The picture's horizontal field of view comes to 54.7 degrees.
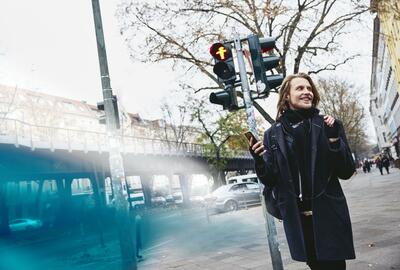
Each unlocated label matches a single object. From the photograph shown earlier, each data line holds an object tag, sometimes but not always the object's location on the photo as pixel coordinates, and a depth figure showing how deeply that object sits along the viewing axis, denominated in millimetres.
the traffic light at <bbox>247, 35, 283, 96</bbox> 5367
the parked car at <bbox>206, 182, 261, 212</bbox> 21250
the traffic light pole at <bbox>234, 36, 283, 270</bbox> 4836
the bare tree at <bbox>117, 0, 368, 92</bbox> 13109
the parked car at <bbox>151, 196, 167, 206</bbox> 42781
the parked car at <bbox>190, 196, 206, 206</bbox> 41072
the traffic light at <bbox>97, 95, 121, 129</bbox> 8773
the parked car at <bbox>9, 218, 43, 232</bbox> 26406
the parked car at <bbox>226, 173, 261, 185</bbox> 32625
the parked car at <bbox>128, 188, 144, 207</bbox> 40819
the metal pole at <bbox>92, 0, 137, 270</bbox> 8023
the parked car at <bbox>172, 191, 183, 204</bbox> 44544
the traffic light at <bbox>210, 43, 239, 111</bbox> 5352
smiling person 2391
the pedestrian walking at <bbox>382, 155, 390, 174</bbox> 33791
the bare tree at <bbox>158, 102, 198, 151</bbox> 50156
